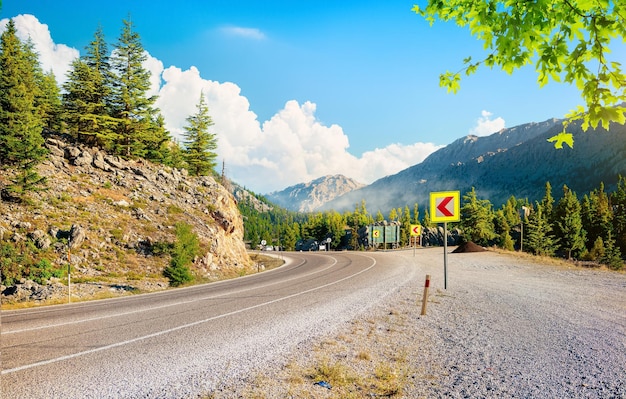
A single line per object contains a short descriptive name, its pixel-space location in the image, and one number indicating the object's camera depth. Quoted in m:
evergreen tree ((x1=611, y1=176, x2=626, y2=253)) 66.88
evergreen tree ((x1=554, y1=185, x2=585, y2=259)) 61.44
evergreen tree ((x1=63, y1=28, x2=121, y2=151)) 33.53
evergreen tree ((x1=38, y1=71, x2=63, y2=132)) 38.03
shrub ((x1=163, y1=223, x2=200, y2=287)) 20.41
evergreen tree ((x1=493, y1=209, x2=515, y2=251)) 80.65
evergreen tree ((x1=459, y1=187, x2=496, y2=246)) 69.38
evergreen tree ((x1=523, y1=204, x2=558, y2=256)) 56.81
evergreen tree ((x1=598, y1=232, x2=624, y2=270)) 29.37
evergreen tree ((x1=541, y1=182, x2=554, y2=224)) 72.36
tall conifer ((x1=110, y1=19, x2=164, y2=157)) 36.19
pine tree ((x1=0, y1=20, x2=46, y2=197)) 23.55
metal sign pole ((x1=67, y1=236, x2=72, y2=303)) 14.98
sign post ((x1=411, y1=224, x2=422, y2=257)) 36.91
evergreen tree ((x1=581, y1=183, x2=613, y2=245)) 66.58
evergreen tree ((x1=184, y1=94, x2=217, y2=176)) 44.62
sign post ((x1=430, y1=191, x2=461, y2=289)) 11.09
